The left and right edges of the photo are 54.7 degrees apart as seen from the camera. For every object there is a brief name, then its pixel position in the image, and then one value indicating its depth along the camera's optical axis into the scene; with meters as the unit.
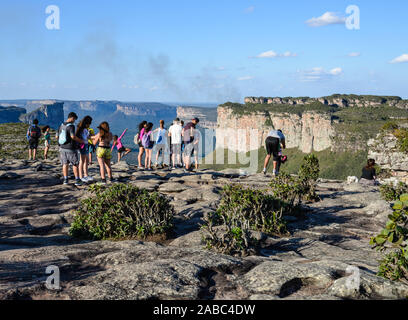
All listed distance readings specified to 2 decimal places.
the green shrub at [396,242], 5.54
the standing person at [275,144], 17.80
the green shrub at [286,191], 10.92
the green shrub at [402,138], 20.50
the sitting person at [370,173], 17.11
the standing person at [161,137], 20.11
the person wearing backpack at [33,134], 23.80
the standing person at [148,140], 20.09
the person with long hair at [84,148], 14.26
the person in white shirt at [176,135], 19.30
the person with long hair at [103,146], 14.36
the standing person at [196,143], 19.32
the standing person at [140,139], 20.10
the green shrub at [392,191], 12.55
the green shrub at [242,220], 7.25
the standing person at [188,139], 18.91
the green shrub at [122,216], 8.66
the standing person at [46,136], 25.88
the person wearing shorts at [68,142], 13.90
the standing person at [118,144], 18.54
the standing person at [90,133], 15.42
